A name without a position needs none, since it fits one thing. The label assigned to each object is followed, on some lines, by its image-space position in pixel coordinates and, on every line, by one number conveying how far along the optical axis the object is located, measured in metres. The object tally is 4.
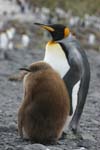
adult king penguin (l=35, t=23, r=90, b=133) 11.09
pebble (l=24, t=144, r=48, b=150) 9.25
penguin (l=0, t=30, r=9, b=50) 45.97
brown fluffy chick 9.80
